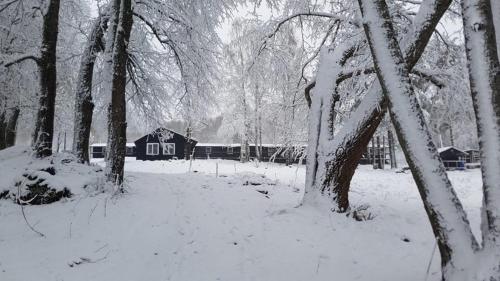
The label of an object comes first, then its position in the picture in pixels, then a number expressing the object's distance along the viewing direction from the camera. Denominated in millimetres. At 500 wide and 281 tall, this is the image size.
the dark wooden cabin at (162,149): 39375
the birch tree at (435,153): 2691
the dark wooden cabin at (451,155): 35672
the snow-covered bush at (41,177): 6266
